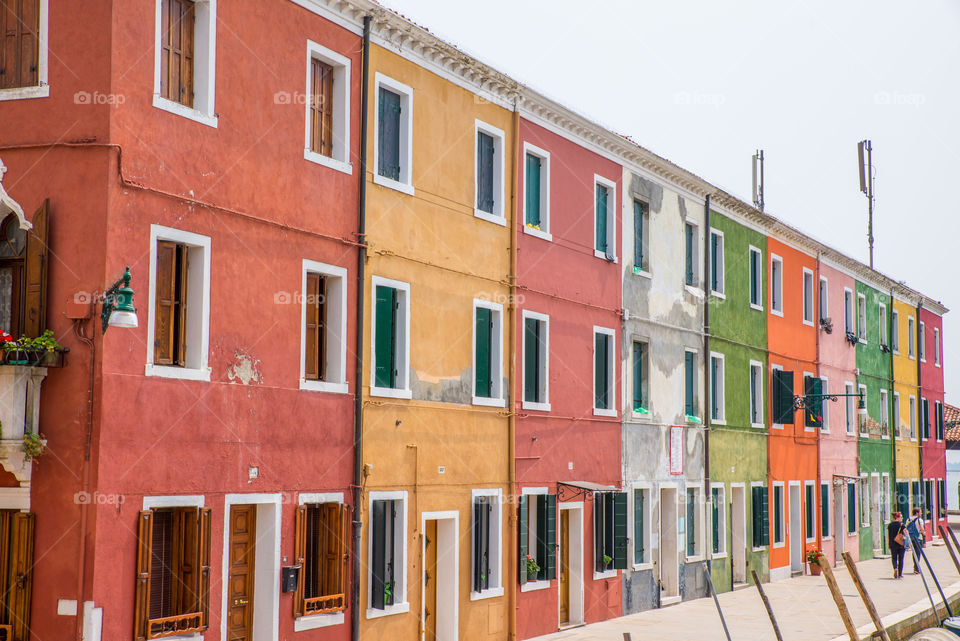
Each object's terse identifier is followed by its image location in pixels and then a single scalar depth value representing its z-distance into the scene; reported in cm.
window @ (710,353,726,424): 2903
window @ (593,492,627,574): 2277
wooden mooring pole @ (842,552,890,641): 2095
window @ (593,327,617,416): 2323
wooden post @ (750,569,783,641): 1831
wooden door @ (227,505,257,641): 1433
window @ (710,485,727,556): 2812
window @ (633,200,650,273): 2514
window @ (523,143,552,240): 2106
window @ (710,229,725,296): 2917
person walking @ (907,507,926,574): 3292
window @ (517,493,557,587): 2056
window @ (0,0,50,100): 1305
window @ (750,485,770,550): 3050
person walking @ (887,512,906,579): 3198
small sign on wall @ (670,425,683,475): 2620
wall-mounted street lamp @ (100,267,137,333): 1170
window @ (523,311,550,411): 2088
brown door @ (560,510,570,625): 2203
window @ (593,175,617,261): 2345
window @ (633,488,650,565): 2431
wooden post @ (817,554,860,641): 1986
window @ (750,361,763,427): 3170
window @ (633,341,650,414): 2491
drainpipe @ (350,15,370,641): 1606
